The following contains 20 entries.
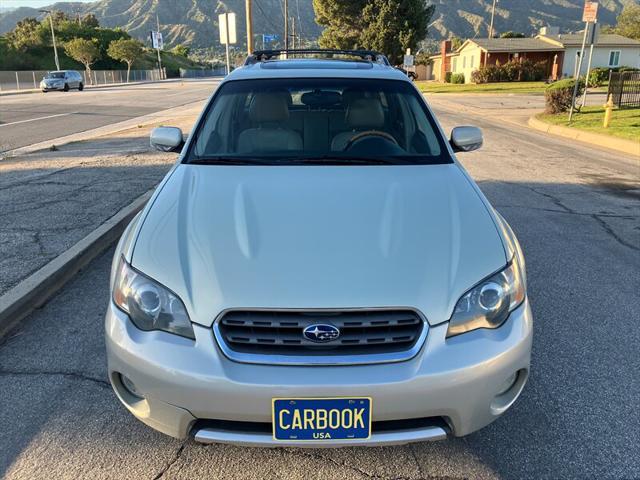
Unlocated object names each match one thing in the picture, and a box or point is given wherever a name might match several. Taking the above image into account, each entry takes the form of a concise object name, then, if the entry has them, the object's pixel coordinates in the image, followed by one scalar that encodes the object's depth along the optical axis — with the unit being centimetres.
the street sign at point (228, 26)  1652
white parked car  4122
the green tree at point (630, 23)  8175
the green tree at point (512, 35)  6794
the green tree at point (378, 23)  4291
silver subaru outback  204
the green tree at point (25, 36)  7138
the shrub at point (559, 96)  1778
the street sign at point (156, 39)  8575
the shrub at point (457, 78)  5094
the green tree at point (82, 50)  6994
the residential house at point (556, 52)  5122
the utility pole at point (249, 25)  2141
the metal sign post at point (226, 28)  1654
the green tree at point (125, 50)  7744
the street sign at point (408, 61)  3697
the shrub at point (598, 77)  3664
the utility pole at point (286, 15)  4531
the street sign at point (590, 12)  1455
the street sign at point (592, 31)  1492
